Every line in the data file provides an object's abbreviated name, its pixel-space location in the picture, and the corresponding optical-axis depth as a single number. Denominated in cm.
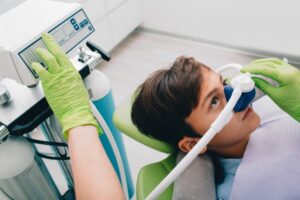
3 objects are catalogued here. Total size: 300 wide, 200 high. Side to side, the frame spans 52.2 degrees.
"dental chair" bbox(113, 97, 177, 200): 113
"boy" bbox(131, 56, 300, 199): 103
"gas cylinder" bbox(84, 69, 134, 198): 133
